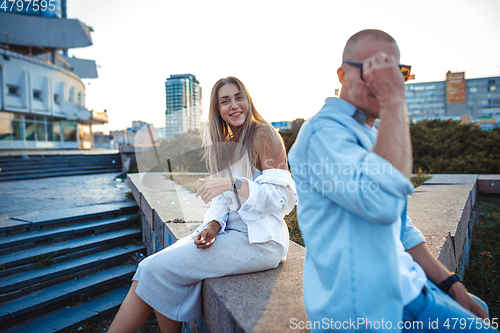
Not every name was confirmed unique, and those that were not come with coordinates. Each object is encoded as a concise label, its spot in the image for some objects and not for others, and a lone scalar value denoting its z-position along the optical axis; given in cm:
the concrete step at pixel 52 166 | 1225
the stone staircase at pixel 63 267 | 306
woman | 166
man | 83
